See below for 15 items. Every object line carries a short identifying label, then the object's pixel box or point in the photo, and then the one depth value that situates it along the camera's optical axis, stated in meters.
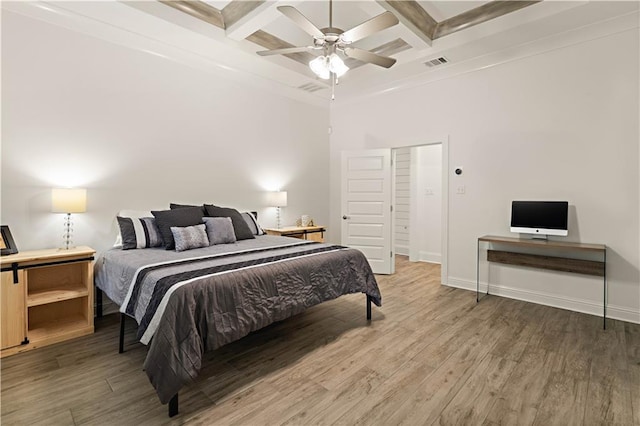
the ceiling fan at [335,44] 2.37
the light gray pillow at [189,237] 3.12
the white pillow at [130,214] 3.42
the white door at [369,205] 5.11
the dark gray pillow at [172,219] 3.20
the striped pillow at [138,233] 3.22
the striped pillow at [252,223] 4.22
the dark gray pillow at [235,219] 3.83
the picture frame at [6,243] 2.70
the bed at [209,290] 1.87
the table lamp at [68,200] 2.87
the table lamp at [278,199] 4.86
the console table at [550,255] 3.27
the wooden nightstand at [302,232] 4.79
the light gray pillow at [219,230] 3.48
